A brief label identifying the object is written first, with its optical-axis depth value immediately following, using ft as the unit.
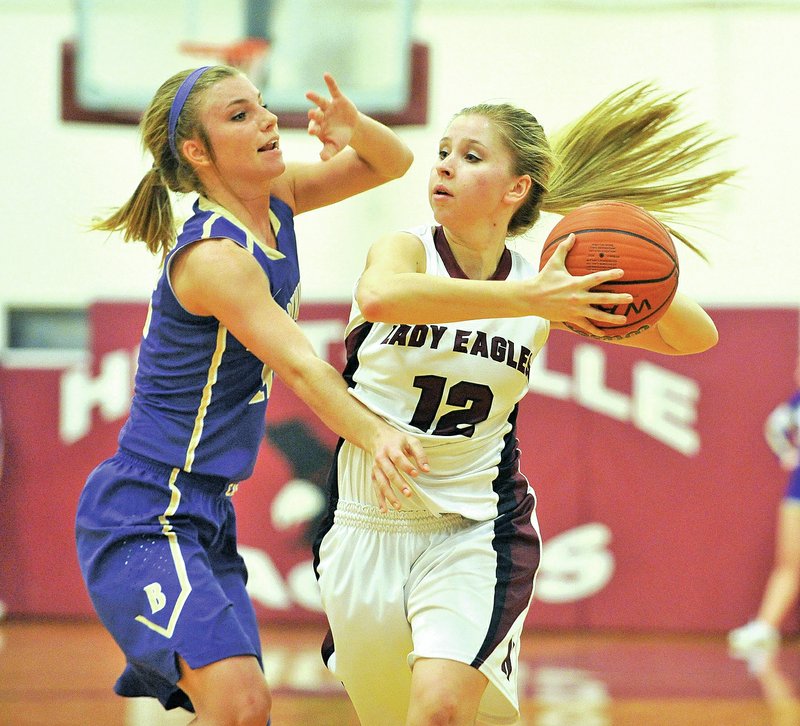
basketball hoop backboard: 44.42
